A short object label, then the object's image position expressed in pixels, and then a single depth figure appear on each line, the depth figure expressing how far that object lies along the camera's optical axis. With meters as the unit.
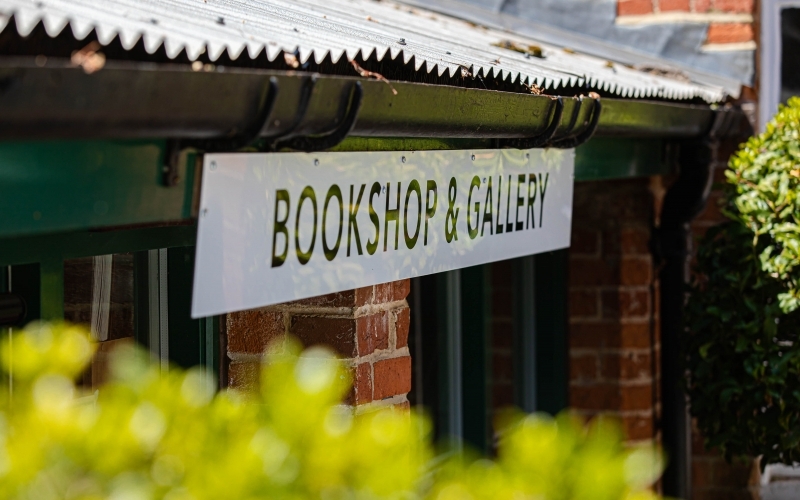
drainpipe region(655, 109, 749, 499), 7.42
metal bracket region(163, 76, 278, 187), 2.73
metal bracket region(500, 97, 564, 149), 4.52
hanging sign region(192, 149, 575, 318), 2.88
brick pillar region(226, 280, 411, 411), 4.20
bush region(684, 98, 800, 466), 6.36
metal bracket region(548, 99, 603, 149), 4.90
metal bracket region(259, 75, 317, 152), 2.87
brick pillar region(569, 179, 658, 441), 7.83
